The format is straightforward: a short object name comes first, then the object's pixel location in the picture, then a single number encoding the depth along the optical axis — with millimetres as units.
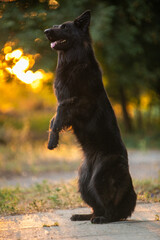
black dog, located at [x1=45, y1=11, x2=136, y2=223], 7398
